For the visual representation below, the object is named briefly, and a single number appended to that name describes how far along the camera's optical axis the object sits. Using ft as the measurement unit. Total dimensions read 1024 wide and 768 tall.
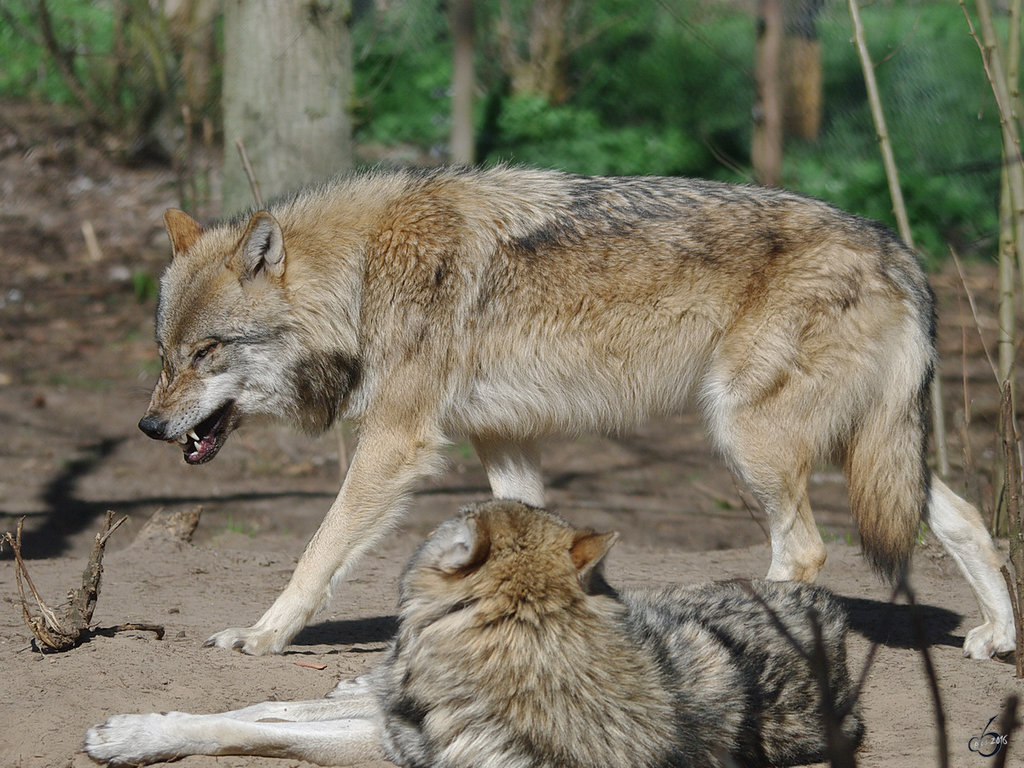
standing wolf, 29.78
